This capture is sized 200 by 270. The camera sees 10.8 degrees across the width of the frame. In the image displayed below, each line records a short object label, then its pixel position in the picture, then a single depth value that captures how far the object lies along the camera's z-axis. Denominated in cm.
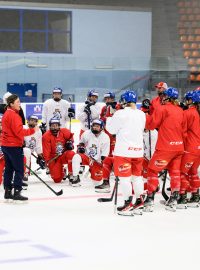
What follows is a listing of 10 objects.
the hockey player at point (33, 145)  1346
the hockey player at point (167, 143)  1067
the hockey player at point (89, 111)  1557
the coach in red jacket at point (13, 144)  1099
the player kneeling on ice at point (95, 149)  1357
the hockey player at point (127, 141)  1016
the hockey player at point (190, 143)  1108
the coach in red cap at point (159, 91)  1261
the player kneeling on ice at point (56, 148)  1381
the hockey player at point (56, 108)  1561
